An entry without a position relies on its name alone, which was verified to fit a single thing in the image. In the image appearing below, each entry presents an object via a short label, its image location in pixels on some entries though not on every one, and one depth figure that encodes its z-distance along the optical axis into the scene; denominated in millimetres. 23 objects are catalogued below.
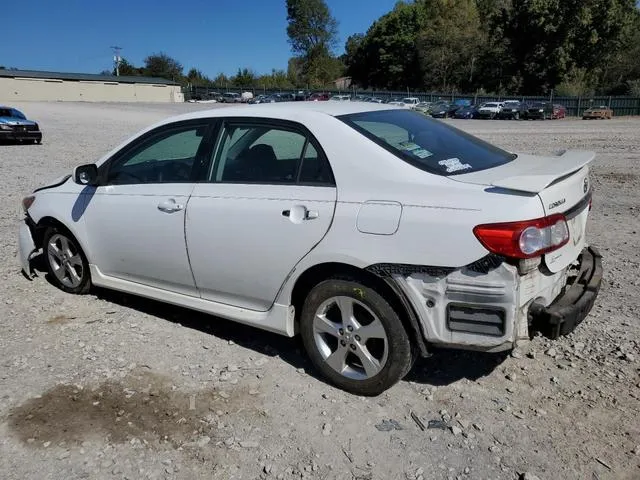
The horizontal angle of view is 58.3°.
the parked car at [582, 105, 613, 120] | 48000
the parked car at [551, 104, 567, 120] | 47250
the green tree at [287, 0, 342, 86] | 106125
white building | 74000
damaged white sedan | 2922
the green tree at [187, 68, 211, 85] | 115500
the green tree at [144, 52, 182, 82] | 119500
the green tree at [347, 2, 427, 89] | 92250
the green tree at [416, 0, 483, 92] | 79938
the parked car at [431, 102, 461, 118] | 49609
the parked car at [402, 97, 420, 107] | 55397
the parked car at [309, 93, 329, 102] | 61388
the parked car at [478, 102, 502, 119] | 47844
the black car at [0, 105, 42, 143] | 19484
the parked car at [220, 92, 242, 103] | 74650
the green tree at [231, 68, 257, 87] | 110125
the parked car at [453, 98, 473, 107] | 52469
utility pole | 108531
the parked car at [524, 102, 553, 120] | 45594
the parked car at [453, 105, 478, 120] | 48772
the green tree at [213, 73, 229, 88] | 109888
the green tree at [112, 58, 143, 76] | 121375
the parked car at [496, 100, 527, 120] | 46600
